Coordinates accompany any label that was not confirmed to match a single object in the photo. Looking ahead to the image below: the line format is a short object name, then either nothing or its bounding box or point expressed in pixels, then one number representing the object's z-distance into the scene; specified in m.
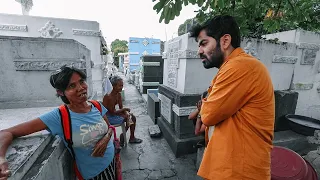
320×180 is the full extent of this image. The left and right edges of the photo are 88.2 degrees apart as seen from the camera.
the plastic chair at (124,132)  3.99
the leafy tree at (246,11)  2.13
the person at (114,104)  3.77
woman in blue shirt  1.51
